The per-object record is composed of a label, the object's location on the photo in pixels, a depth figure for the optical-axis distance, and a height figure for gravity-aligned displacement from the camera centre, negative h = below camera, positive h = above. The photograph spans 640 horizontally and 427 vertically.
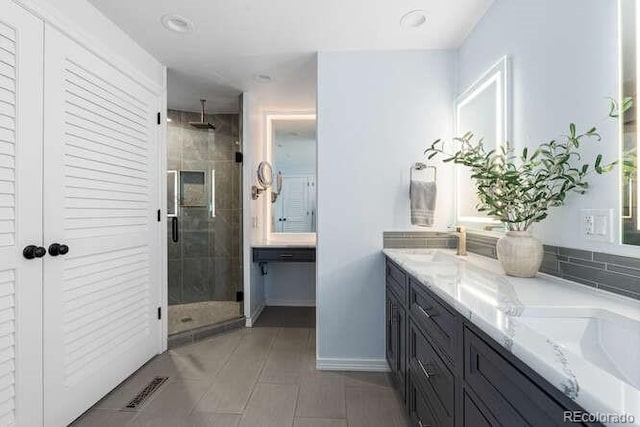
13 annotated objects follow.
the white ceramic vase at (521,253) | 1.33 -0.17
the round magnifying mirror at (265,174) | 3.55 +0.43
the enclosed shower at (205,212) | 3.78 -0.01
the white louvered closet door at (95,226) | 1.59 -0.09
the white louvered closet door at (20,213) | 1.35 -0.01
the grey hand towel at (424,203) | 2.19 +0.07
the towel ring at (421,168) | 2.27 +0.32
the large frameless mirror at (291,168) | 3.76 +0.52
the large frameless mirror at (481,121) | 1.72 +0.55
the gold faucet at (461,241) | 2.01 -0.18
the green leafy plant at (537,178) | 1.18 +0.14
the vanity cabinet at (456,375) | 0.65 -0.46
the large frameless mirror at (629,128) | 0.99 +0.27
